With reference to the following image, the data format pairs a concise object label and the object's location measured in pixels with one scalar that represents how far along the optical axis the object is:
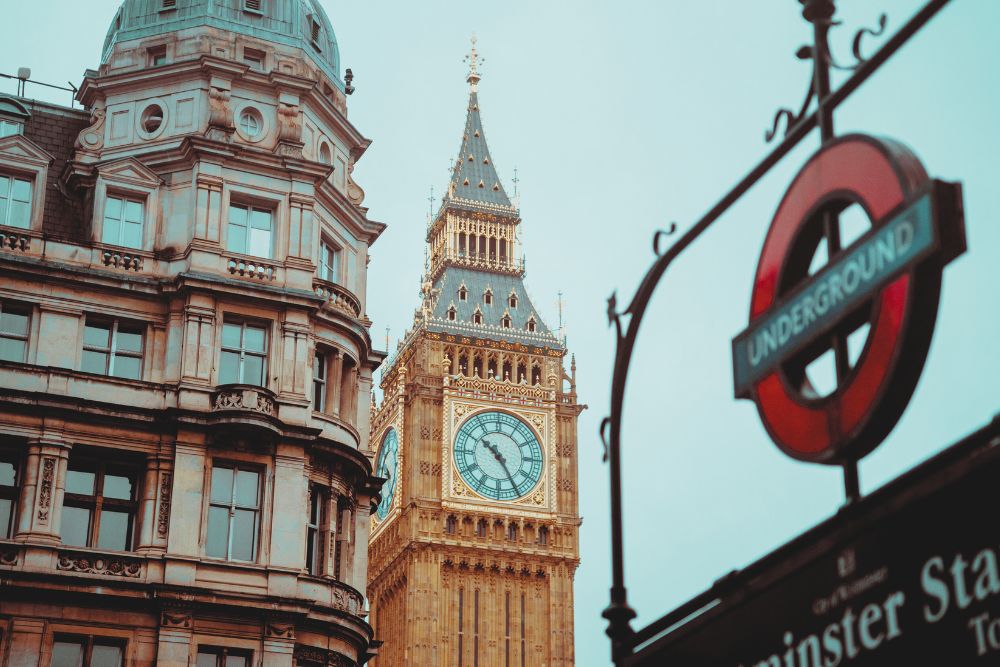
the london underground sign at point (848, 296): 7.84
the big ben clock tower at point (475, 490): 100.50
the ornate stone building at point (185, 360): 35.34
